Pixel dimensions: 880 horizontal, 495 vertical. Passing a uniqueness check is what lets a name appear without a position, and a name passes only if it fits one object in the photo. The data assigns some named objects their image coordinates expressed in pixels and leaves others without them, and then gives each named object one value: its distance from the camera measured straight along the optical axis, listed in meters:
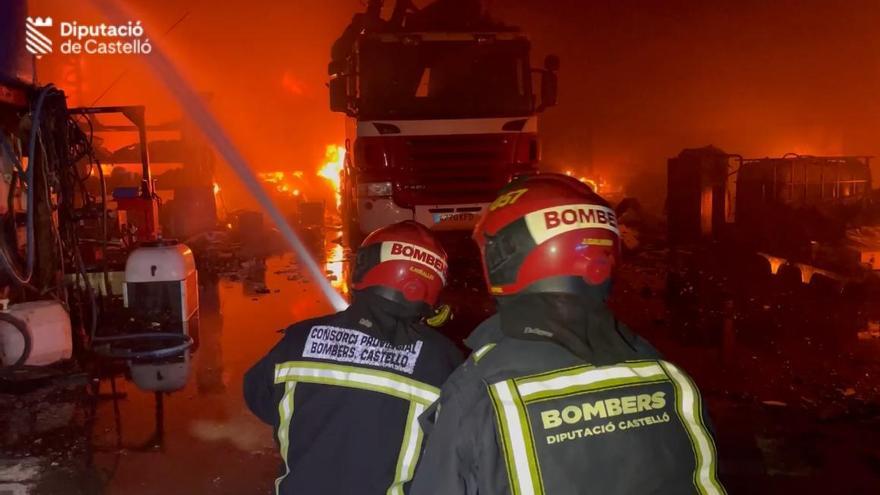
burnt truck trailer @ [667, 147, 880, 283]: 9.85
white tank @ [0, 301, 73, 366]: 6.16
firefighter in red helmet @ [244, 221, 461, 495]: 2.24
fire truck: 10.02
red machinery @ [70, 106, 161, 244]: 8.05
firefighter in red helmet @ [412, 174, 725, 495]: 1.47
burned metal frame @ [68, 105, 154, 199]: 7.27
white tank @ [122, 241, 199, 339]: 7.73
